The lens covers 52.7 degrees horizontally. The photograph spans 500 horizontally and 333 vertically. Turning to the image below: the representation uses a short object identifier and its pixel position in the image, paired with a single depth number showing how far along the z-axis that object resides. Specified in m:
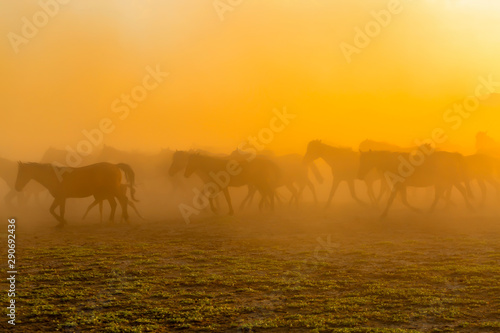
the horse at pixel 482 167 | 22.50
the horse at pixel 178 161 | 22.49
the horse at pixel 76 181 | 17.25
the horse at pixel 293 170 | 23.77
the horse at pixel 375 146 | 26.55
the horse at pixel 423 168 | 19.72
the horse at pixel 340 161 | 22.58
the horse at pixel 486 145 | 25.16
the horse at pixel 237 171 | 20.42
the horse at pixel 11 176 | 23.14
